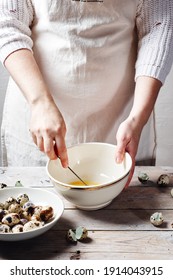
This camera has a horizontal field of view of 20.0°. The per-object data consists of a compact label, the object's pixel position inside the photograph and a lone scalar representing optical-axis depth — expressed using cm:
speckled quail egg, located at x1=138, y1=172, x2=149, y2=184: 115
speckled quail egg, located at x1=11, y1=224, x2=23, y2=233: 90
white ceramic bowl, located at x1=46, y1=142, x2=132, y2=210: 101
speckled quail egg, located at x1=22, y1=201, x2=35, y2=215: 97
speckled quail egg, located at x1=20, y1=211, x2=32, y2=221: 95
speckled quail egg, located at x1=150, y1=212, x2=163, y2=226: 98
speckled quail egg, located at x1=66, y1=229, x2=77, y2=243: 93
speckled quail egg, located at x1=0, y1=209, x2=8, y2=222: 94
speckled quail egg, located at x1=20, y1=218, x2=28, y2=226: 93
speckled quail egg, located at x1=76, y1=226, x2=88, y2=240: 93
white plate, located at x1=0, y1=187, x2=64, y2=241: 95
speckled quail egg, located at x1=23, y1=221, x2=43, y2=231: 90
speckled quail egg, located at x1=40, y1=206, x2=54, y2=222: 95
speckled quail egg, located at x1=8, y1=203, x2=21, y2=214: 96
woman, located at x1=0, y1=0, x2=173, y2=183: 118
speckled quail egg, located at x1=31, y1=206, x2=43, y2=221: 94
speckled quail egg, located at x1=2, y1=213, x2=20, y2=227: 91
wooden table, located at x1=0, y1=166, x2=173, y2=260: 90
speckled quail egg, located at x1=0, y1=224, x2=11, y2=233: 90
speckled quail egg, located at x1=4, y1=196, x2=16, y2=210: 99
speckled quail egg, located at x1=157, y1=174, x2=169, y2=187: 114
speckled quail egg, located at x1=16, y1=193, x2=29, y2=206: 101
